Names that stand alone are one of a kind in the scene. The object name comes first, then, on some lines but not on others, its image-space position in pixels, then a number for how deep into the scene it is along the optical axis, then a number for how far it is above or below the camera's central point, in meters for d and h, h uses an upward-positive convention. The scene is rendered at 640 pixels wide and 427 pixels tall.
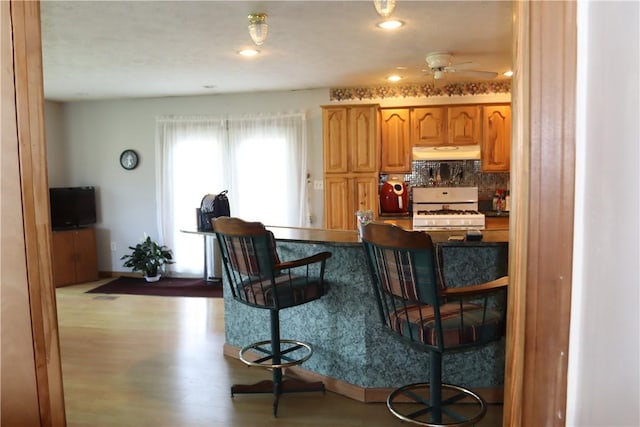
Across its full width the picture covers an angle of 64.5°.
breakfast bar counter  2.75 -0.95
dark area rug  5.86 -1.34
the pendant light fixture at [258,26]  3.21 +0.94
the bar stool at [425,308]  1.90 -0.57
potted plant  6.50 -1.05
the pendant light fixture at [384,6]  2.48 +0.82
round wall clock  6.88 +0.26
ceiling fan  4.26 +0.93
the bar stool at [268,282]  2.57 -0.59
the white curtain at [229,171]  6.29 +0.06
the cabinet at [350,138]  5.73 +0.40
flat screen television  6.54 -0.36
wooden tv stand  6.39 -0.99
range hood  5.75 +0.21
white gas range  6.01 -0.35
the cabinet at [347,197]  5.80 -0.27
